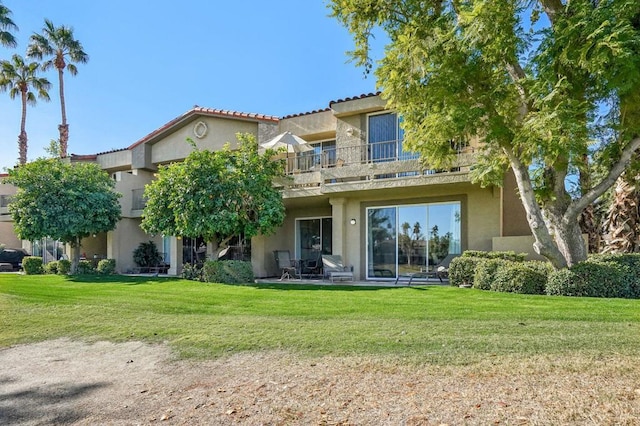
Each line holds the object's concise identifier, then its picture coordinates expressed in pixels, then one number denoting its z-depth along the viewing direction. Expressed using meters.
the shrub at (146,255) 22.95
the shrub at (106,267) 20.94
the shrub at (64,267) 21.25
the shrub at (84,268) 21.14
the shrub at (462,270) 12.68
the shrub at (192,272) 17.09
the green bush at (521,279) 10.72
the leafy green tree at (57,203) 19.41
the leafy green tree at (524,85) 8.38
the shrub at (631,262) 9.94
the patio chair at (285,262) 17.91
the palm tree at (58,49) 32.25
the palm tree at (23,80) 32.53
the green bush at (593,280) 9.93
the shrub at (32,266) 21.61
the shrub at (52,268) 21.70
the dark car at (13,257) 26.30
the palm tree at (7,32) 25.68
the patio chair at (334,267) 16.06
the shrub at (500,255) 12.85
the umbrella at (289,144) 16.47
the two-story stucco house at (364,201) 14.79
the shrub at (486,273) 11.63
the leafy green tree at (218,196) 15.75
